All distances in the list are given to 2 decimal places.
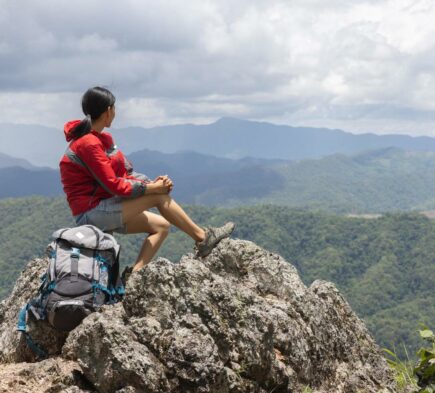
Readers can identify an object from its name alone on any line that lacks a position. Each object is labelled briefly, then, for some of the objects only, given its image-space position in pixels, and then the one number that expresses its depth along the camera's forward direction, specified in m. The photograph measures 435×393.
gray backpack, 4.81
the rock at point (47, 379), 4.18
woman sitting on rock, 5.70
